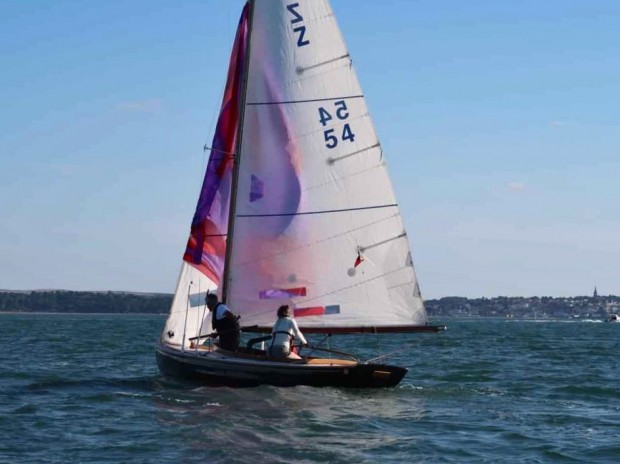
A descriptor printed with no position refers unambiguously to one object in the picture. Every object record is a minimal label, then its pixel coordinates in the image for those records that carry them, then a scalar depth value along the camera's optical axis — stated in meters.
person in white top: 23.33
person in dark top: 24.11
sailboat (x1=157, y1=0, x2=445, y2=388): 24.19
